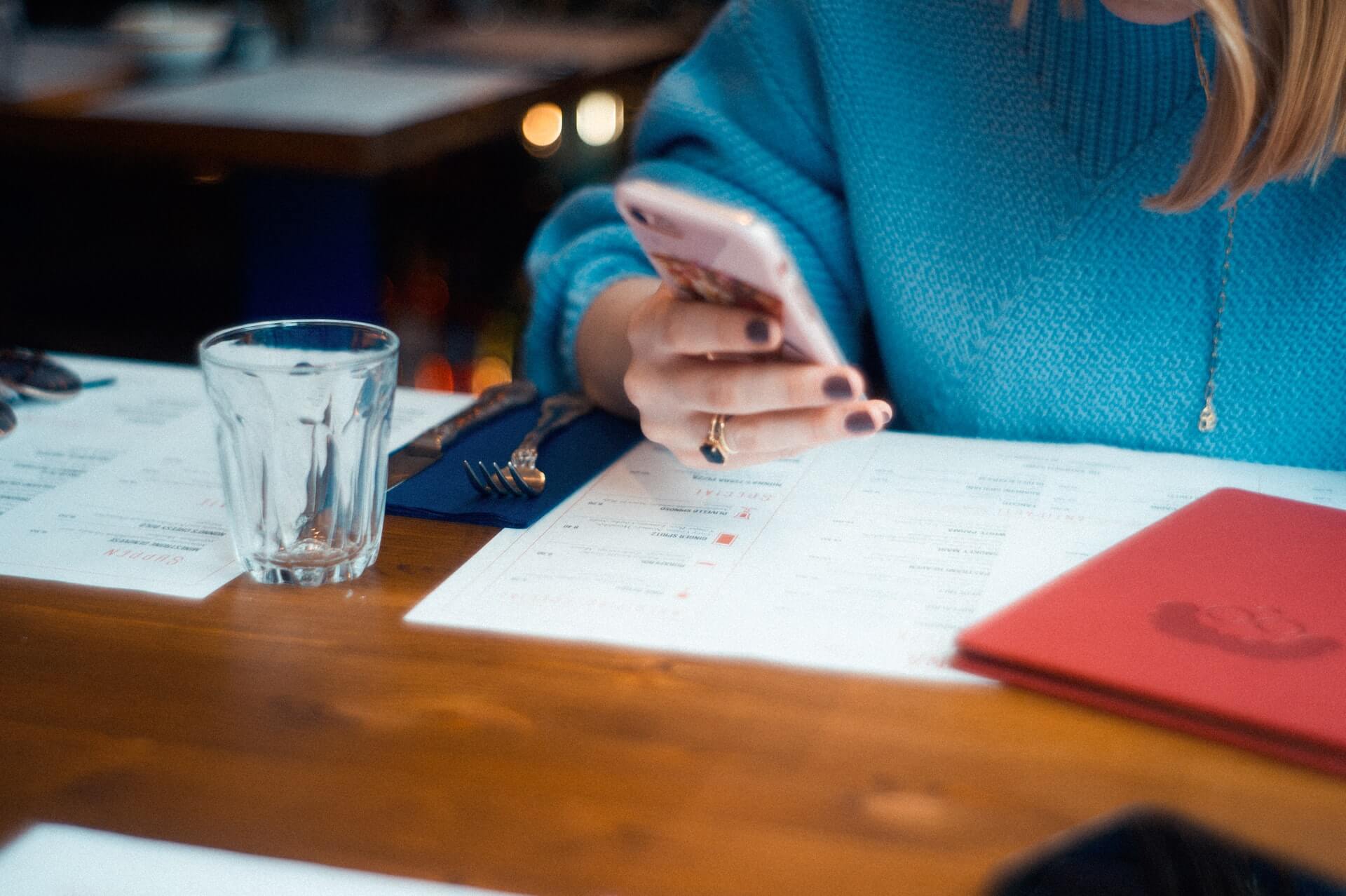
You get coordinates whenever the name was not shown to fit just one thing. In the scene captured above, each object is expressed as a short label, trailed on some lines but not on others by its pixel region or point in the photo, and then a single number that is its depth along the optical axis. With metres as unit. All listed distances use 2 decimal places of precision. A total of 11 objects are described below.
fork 0.73
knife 0.78
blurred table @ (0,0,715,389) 1.98
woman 0.92
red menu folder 0.49
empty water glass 0.61
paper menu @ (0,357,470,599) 0.64
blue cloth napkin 0.71
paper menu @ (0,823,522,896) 0.41
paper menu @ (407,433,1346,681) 0.58
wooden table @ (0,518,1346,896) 0.43
